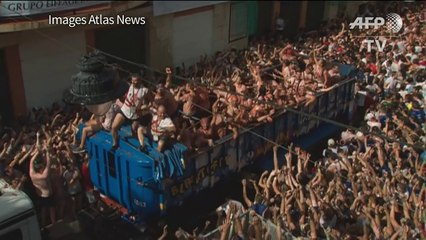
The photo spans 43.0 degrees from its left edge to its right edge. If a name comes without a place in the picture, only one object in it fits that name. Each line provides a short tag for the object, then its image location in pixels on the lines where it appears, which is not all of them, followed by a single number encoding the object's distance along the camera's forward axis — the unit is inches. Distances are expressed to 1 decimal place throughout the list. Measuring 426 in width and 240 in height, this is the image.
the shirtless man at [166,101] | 385.4
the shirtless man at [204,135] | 376.8
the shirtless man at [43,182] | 348.8
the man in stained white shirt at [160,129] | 358.0
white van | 267.0
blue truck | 354.3
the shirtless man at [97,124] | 382.3
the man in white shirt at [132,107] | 370.3
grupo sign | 532.1
